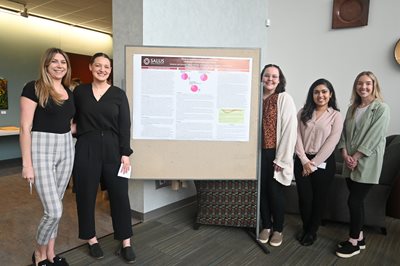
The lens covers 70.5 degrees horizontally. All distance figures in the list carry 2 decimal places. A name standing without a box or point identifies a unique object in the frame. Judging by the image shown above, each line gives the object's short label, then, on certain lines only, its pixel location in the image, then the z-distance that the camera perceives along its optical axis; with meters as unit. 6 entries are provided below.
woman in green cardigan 2.35
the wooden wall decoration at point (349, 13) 4.11
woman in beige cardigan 2.46
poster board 2.51
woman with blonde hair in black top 1.89
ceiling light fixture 5.10
